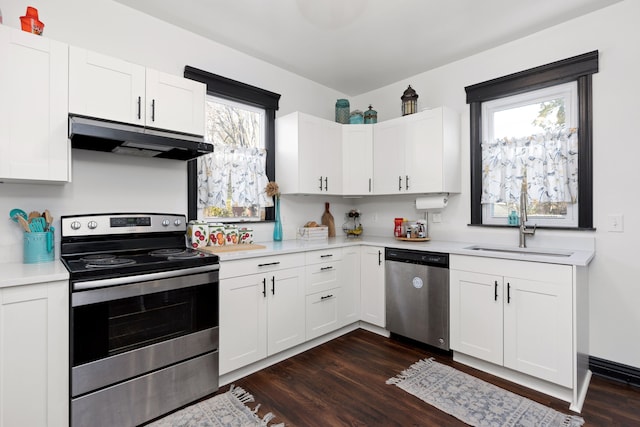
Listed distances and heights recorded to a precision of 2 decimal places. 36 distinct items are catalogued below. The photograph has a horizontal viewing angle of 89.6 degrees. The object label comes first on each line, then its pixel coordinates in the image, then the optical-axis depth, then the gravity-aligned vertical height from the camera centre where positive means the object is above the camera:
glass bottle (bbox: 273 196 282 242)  3.25 -0.12
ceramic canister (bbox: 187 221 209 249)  2.54 -0.15
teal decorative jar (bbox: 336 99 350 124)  3.68 +1.19
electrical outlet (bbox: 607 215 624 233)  2.33 -0.06
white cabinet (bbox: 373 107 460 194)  3.00 +0.61
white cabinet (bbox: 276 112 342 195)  3.14 +0.61
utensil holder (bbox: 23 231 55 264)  1.87 -0.19
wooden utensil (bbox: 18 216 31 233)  1.87 -0.05
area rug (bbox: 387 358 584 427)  1.87 -1.19
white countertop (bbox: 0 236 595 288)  1.55 -0.28
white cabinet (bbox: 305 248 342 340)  2.80 -0.68
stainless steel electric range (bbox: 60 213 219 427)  1.66 -0.61
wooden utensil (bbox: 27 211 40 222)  1.95 +0.00
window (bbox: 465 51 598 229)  2.50 +0.60
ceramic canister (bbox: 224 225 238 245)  2.70 -0.16
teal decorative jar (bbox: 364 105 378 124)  3.63 +1.12
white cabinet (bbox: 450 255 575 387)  2.06 -0.71
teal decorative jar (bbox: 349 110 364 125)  3.63 +1.09
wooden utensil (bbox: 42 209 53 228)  1.99 -0.01
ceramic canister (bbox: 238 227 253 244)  2.81 -0.18
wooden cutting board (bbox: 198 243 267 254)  2.41 -0.26
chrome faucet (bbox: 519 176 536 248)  2.62 -0.07
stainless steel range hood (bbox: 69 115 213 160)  1.81 +0.46
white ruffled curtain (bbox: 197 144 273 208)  2.80 +0.36
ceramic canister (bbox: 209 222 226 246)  2.62 -0.16
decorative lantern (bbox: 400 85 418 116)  3.26 +1.15
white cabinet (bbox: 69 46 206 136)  1.90 +0.79
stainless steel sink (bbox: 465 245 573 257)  2.38 -0.29
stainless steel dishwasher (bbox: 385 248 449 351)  2.66 -0.70
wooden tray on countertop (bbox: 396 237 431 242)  3.16 -0.24
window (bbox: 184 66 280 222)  2.79 +0.64
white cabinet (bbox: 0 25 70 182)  1.68 +0.58
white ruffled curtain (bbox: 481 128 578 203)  2.57 +0.40
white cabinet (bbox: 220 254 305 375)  2.26 -0.72
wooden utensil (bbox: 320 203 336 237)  3.76 -0.07
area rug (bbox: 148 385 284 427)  1.86 -1.20
